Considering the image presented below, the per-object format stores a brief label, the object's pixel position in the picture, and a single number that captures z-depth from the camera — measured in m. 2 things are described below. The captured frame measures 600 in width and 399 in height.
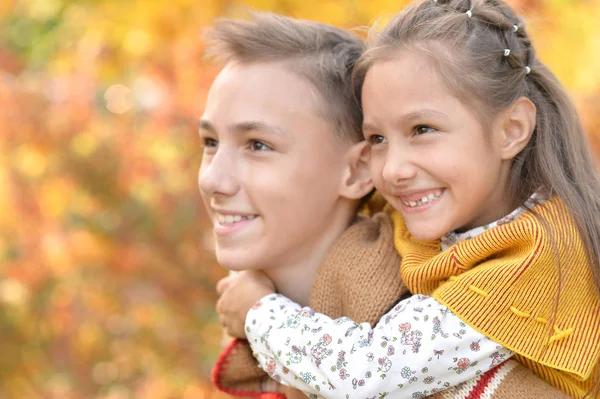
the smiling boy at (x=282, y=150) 2.48
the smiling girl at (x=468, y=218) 2.07
